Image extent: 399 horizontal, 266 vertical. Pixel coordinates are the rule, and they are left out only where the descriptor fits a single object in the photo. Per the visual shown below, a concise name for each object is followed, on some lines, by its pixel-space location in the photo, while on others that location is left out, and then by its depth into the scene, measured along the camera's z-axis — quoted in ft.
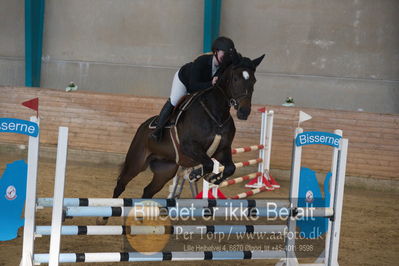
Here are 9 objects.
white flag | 24.86
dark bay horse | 23.52
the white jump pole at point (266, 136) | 44.98
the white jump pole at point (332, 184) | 22.68
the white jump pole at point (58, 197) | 18.72
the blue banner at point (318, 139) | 22.06
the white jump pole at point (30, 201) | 19.60
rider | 24.21
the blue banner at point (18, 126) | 19.29
